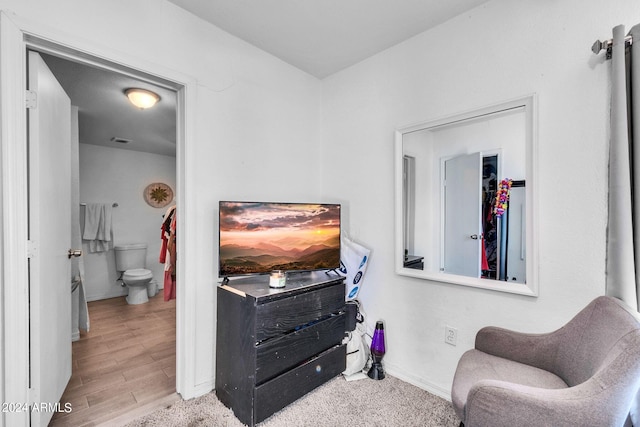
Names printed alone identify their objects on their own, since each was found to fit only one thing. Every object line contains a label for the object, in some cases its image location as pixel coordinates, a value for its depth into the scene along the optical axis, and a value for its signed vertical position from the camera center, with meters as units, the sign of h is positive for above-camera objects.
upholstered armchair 0.96 -0.66
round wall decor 4.93 +0.29
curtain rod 1.37 +0.78
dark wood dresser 1.67 -0.81
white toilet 4.04 -0.86
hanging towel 4.23 -0.22
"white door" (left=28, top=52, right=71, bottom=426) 1.49 -0.15
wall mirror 1.68 +0.09
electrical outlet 1.92 -0.81
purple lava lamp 2.17 -1.05
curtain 1.28 +0.18
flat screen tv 1.91 -0.18
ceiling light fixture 2.67 +1.06
